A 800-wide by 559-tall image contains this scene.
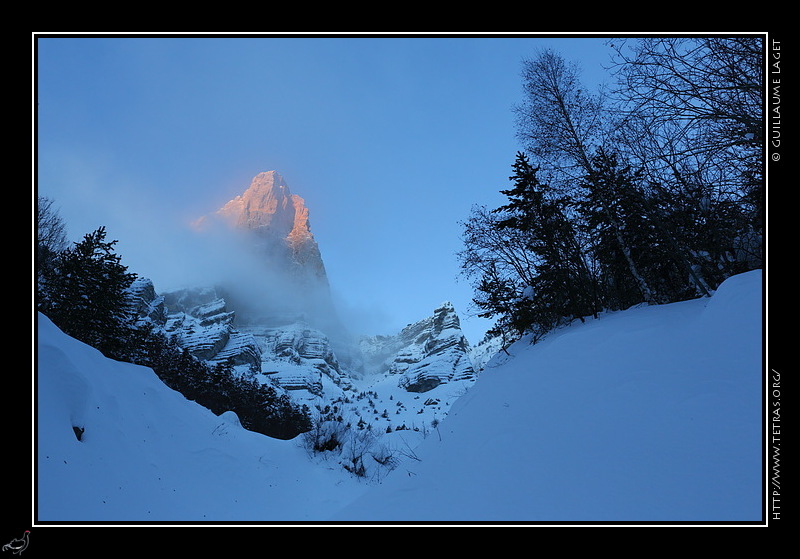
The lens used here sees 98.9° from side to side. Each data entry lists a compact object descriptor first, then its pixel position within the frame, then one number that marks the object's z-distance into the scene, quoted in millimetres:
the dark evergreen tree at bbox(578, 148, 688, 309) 8148
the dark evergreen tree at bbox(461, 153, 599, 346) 9953
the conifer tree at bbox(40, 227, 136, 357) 14516
